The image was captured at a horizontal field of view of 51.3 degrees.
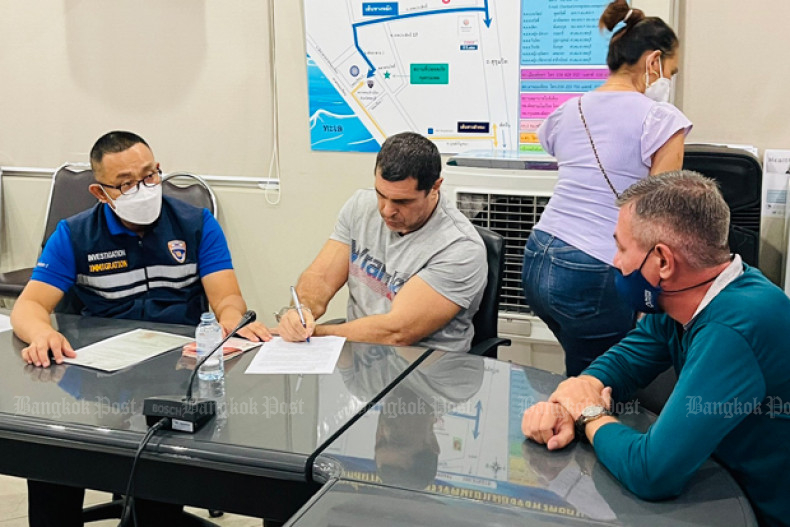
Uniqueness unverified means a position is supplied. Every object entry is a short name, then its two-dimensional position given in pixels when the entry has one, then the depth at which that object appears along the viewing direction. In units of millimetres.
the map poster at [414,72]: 3141
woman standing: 2227
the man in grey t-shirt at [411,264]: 2191
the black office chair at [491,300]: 2328
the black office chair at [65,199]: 3494
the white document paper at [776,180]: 2848
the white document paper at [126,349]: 1985
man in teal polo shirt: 1315
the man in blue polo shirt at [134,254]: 2379
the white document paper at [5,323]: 2293
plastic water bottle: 1987
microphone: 1590
